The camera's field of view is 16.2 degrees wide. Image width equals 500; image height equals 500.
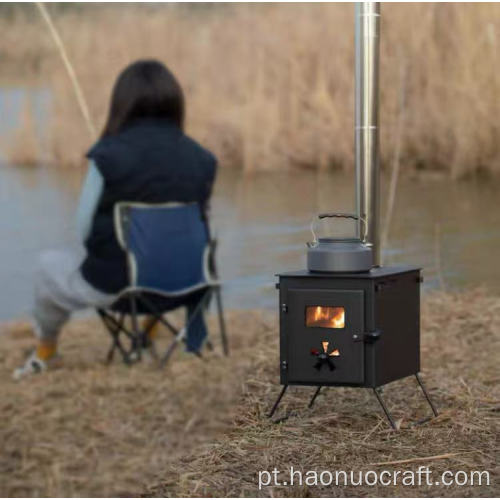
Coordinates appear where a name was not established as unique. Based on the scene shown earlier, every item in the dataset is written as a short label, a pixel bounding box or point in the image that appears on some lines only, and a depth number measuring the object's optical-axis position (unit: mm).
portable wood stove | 4008
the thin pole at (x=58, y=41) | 6122
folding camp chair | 6351
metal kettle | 4008
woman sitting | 6303
